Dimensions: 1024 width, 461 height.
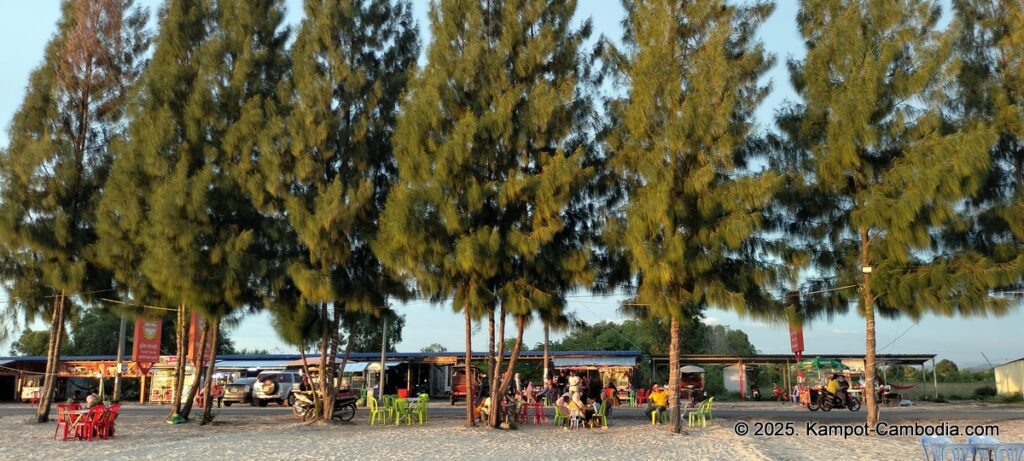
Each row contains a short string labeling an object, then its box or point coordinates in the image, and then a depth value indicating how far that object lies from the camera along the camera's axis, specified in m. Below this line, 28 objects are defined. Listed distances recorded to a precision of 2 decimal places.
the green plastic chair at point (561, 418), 19.44
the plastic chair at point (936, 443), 8.90
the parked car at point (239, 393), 34.75
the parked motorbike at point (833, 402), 26.34
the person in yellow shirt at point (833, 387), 26.70
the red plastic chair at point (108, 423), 16.09
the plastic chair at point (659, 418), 19.77
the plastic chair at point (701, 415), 19.22
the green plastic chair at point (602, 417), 19.17
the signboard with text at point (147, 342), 33.28
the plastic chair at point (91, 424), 15.80
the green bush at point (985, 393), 40.72
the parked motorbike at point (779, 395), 37.12
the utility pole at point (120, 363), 33.35
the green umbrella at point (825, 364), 32.34
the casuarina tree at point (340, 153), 18.31
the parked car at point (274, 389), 34.38
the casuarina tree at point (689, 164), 16.33
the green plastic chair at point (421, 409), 20.37
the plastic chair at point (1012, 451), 8.88
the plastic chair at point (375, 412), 20.32
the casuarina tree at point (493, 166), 16.86
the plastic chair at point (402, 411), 20.24
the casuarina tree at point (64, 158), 20.20
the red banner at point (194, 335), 28.94
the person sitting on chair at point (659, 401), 20.06
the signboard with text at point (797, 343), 35.41
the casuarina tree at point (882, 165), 16.14
